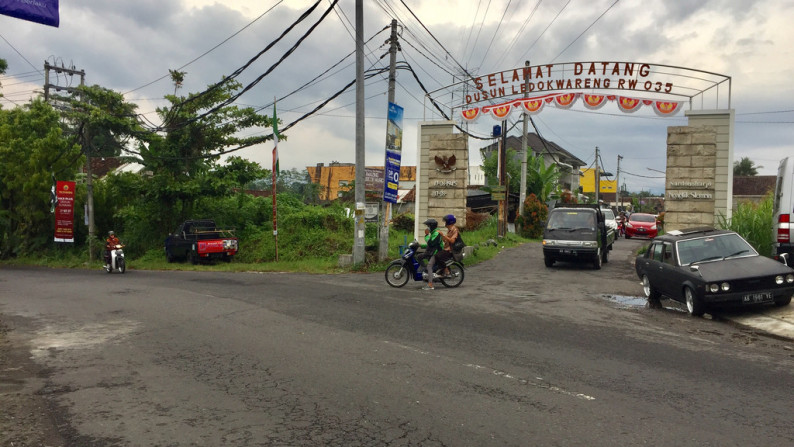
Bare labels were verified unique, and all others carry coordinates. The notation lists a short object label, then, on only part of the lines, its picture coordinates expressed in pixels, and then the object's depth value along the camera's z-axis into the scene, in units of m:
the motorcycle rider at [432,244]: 13.66
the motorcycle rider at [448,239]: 13.77
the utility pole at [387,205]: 19.16
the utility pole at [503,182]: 27.38
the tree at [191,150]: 26.17
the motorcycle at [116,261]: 22.00
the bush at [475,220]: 32.56
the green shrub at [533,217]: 30.23
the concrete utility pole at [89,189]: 25.91
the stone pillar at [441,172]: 20.83
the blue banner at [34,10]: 7.46
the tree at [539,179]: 35.41
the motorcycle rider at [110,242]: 22.25
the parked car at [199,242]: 24.06
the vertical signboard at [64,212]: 27.16
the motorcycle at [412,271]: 14.10
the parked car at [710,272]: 9.81
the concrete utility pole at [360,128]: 18.45
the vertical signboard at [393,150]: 18.92
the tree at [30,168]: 28.66
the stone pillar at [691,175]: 17.80
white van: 13.21
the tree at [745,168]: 82.81
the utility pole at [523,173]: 28.97
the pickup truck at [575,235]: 17.95
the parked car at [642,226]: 33.16
